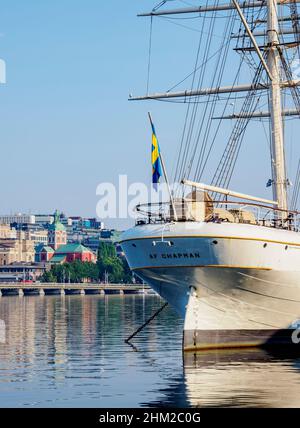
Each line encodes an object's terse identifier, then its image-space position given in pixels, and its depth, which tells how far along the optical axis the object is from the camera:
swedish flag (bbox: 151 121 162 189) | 44.59
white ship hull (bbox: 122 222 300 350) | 46.22
